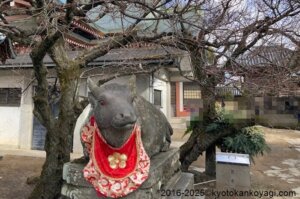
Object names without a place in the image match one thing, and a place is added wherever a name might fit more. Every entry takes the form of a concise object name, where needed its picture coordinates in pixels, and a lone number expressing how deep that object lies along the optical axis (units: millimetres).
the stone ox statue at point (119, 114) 2547
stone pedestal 2852
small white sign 6250
